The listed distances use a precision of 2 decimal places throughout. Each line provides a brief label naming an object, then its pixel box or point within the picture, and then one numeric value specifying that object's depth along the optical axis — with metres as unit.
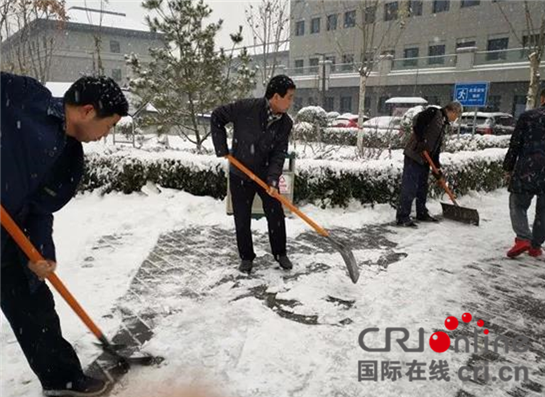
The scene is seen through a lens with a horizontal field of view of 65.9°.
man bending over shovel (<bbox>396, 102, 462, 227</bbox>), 5.49
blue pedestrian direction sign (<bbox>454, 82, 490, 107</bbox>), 10.23
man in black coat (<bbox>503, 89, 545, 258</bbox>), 4.31
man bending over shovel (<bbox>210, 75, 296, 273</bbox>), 3.80
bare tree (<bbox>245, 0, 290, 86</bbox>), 11.11
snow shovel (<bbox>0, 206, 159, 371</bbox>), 1.74
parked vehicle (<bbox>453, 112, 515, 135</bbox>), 18.23
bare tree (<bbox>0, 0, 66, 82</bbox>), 9.97
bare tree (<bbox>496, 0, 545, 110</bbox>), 9.93
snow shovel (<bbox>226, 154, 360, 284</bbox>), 3.76
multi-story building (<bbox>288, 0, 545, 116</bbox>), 24.91
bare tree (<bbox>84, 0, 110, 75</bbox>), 12.20
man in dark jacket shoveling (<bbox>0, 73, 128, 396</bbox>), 1.67
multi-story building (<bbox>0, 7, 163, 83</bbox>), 35.06
